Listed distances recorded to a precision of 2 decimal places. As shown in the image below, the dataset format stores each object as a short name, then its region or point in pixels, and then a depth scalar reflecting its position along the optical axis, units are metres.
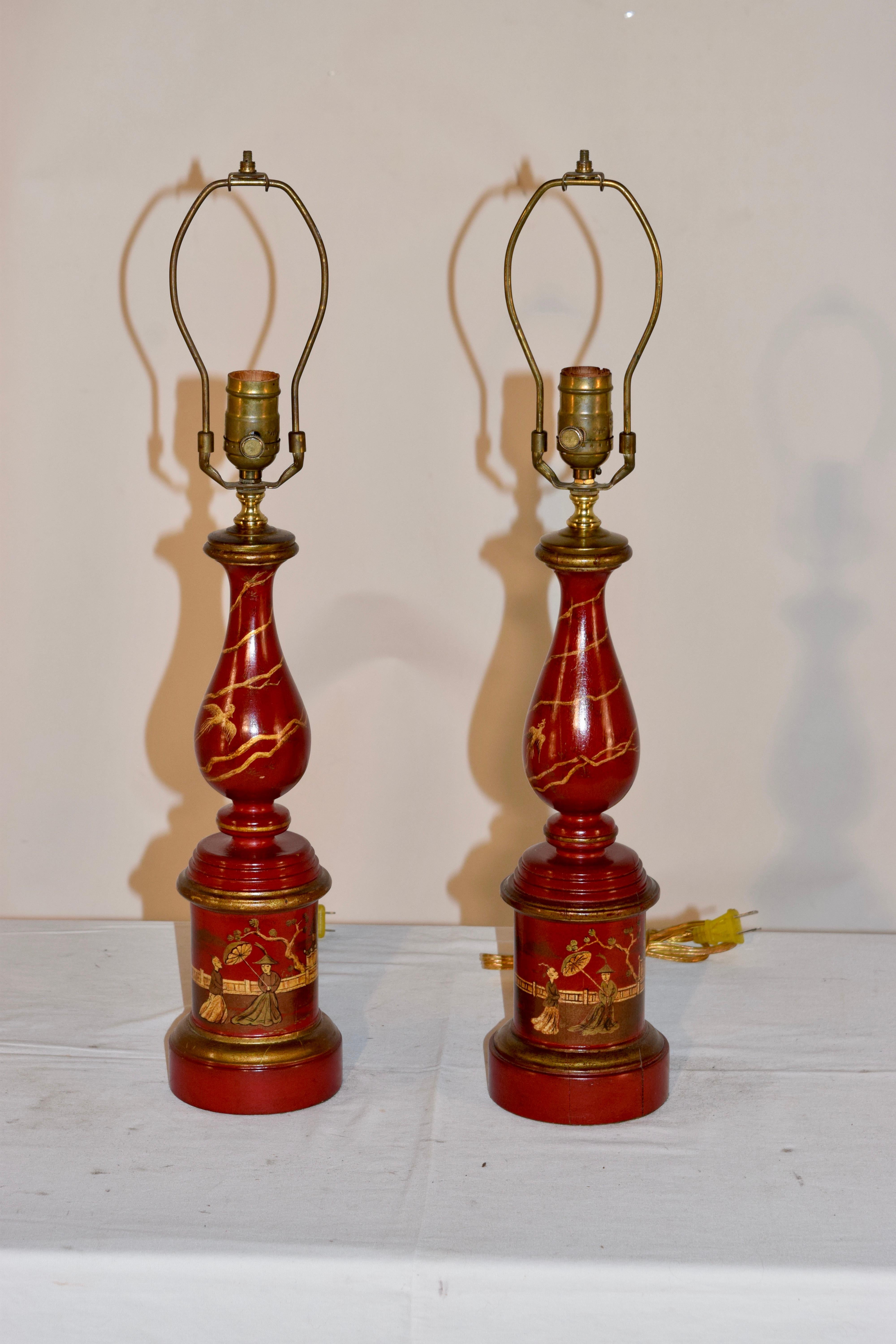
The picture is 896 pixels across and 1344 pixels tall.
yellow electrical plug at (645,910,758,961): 2.21
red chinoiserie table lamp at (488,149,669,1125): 1.95
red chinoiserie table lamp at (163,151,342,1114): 1.95
